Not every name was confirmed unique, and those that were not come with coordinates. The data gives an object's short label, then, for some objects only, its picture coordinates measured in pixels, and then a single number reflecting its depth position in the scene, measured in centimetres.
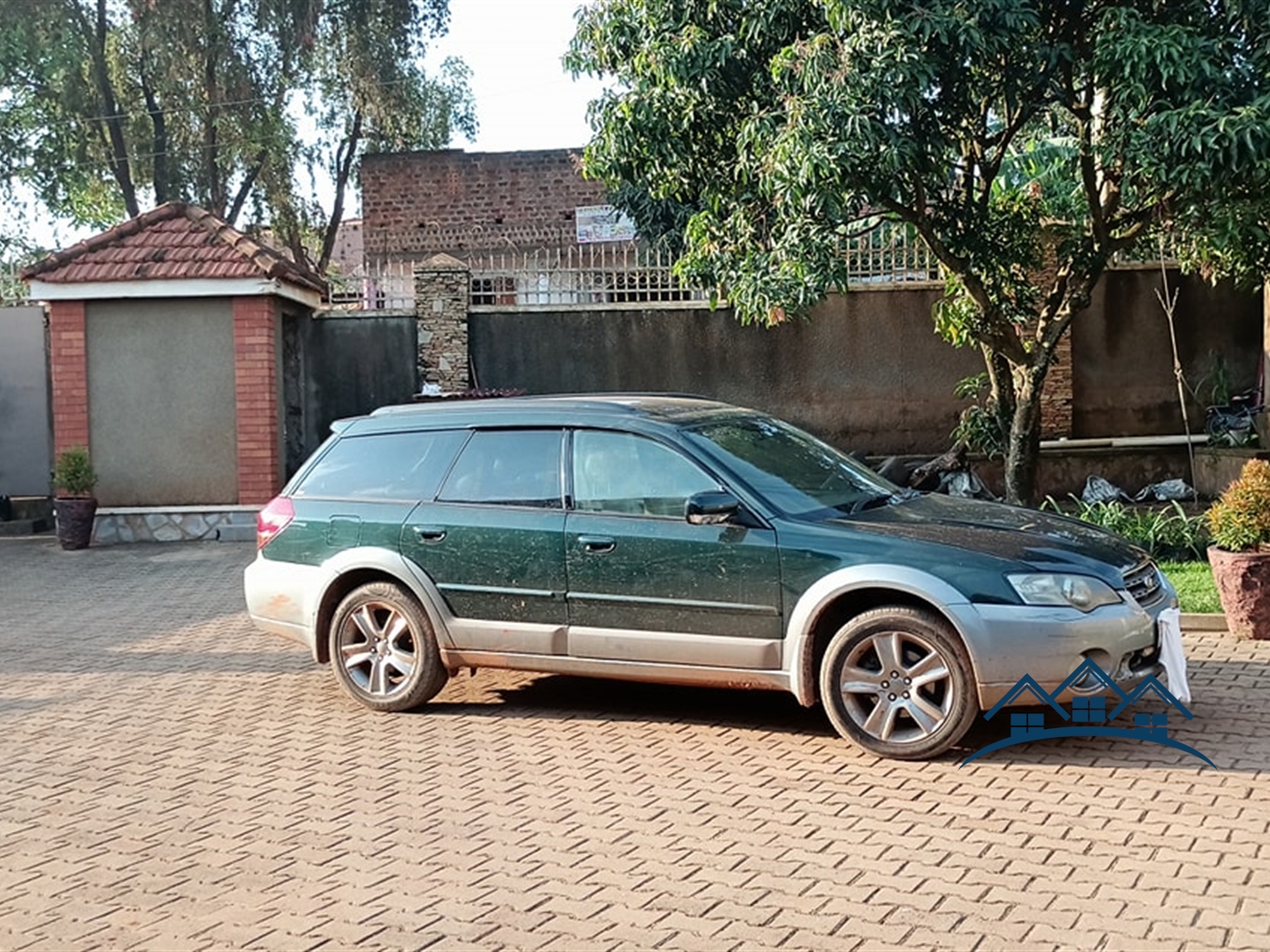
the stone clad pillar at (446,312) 1703
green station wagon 612
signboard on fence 2730
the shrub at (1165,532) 1107
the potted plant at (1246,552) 837
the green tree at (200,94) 2520
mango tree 948
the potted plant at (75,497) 1501
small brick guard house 1533
